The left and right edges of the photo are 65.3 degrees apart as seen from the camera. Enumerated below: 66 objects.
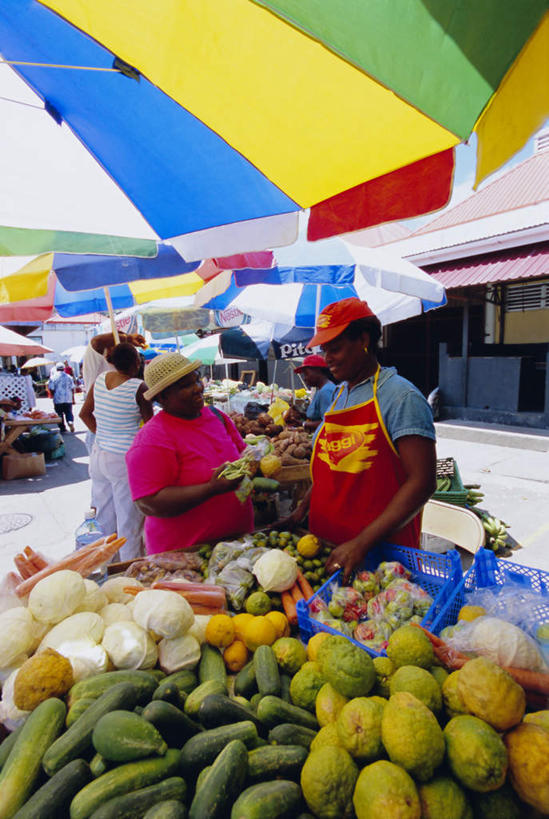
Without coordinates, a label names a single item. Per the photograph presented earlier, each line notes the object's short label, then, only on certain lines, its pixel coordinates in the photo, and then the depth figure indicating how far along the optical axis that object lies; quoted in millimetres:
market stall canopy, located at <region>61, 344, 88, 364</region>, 20359
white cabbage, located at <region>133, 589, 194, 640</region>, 1533
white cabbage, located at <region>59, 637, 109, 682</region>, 1421
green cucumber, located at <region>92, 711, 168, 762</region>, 1062
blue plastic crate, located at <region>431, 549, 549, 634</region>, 1869
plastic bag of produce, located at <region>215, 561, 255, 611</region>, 1872
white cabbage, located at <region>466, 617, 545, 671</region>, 1322
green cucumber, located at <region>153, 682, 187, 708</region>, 1270
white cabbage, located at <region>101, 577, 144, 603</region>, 1842
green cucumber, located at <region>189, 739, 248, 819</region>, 979
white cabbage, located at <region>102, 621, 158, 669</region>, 1487
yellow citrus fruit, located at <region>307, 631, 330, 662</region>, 1516
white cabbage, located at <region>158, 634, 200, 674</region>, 1532
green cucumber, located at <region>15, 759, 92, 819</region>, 991
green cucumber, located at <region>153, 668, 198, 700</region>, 1424
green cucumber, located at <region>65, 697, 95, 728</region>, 1246
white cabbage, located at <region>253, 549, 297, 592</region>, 1870
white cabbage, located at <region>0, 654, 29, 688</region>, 1483
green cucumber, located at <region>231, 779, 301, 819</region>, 951
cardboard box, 9281
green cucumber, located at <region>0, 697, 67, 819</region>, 1048
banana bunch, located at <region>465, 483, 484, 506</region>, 5409
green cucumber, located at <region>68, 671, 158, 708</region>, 1301
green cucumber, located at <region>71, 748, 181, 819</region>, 1000
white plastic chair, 3764
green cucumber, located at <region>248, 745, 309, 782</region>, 1081
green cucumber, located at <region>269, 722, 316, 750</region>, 1168
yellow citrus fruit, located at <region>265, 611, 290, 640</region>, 1689
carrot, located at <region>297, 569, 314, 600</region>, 1908
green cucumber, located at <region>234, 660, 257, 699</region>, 1445
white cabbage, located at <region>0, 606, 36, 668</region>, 1469
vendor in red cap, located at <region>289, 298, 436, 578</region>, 2039
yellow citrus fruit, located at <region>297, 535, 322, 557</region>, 2180
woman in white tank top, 4270
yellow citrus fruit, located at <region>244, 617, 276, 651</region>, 1609
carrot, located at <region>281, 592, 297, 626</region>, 1817
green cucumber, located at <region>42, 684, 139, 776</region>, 1106
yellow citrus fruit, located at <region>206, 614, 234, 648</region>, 1626
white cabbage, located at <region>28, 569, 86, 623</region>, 1601
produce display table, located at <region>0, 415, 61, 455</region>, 9539
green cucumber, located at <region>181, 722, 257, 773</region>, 1106
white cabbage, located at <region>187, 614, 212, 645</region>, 1655
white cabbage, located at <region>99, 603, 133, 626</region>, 1671
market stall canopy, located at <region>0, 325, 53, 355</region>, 10805
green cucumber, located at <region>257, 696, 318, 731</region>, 1229
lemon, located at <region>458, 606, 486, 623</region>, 1559
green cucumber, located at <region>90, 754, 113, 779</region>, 1089
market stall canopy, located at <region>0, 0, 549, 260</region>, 1215
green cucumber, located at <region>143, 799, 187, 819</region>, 949
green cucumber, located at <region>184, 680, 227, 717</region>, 1299
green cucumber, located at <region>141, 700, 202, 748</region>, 1158
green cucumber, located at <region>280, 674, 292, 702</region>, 1371
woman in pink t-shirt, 2320
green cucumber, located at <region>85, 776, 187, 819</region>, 960
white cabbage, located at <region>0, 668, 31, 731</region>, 1338
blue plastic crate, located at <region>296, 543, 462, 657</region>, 1707
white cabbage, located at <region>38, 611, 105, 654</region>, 1518
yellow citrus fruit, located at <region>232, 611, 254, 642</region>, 1679
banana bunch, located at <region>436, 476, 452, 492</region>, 5160
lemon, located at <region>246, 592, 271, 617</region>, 1792
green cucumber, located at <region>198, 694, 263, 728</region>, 1196
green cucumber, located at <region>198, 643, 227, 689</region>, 1474
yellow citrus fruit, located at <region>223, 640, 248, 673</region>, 1595
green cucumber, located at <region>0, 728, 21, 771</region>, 1177
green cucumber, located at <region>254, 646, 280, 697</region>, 1351
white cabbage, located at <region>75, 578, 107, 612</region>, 1687
